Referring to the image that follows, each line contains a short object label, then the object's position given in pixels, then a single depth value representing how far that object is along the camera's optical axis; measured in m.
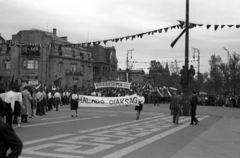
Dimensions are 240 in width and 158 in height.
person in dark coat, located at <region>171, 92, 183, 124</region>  15.59
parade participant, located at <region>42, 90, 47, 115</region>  19.80
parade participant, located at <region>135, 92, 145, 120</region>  17.50
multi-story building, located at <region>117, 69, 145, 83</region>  113.38
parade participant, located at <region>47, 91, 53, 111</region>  23.41
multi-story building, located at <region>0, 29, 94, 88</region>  56.09
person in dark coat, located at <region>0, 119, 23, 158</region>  3.47
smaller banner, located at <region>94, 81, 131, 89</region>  28.38
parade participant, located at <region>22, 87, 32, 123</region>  15.02
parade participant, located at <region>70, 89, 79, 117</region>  18.38
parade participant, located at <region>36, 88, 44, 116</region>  18.94
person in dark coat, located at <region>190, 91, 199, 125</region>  15.19
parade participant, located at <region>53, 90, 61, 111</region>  23.90
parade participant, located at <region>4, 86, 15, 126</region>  12.11
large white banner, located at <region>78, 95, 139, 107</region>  25.59
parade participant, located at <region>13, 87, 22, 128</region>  12.79
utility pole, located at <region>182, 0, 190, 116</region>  20.66
